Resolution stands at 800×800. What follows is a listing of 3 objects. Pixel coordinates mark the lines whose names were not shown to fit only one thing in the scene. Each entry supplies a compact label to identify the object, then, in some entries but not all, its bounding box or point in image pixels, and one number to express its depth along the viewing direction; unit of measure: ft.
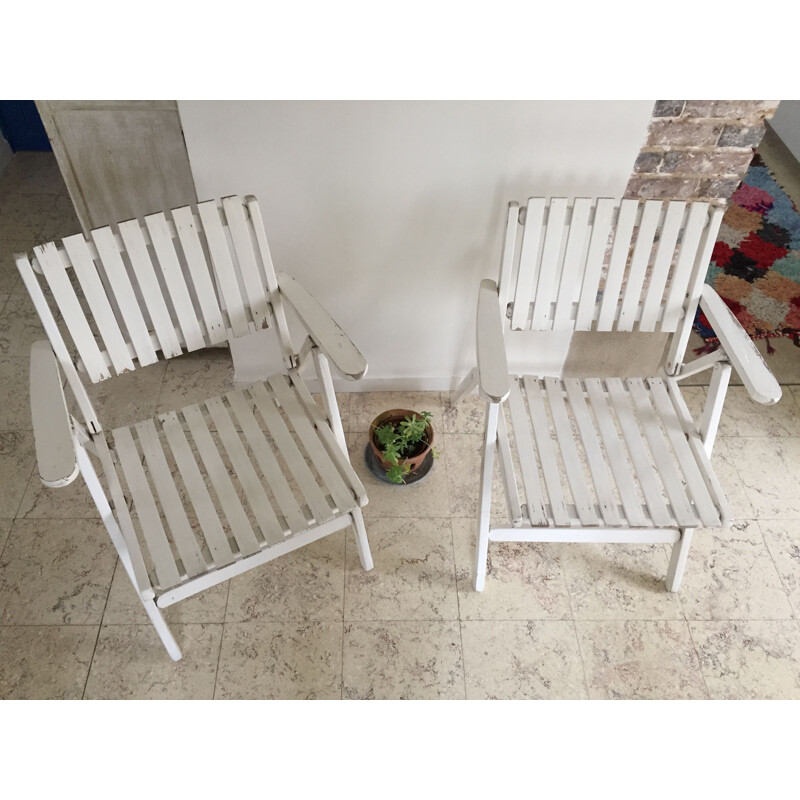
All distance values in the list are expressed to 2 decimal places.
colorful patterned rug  9.40
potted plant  7.23
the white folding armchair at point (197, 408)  5.34
